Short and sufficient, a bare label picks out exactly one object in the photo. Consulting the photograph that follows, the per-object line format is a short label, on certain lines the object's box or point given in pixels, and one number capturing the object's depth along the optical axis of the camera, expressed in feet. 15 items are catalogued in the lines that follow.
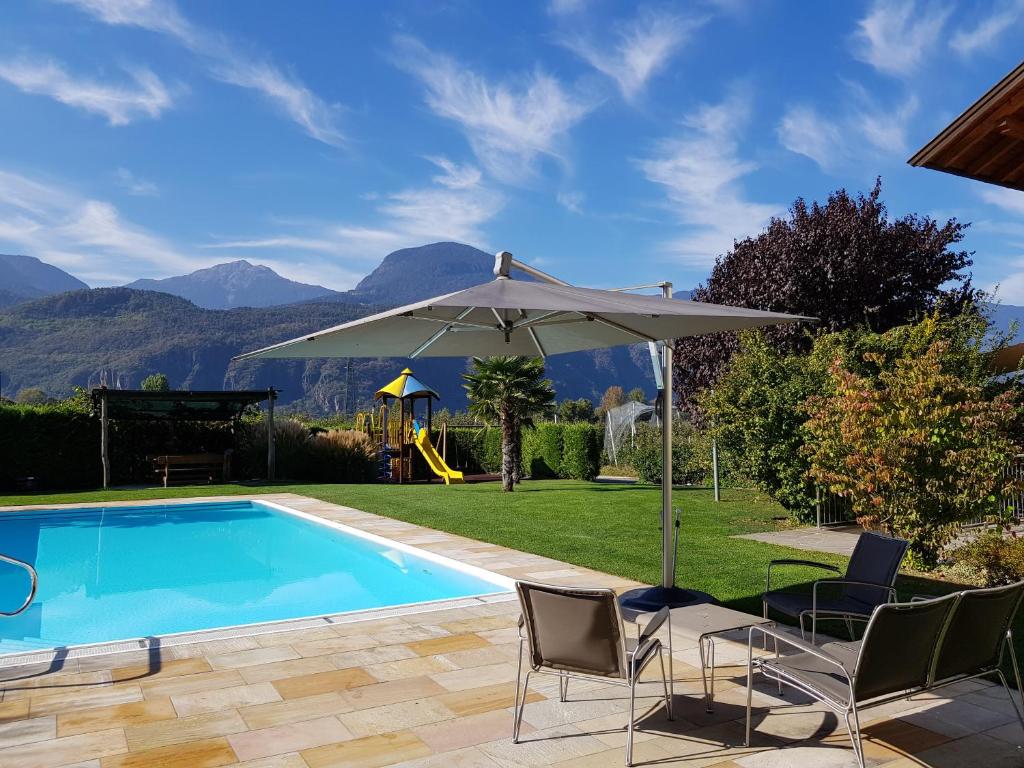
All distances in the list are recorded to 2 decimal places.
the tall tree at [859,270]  61.98
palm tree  57.67
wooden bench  62.49
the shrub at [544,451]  74.95
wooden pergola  58.95
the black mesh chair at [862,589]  16.03
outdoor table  13.29
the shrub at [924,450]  24.49
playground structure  73.56
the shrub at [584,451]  70.85
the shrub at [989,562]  23.75
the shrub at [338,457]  67.87
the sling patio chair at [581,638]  12.01
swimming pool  25.90
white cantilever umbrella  14.49
